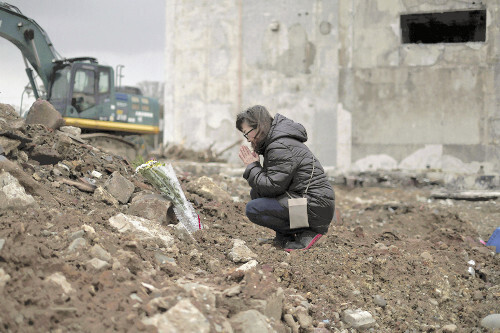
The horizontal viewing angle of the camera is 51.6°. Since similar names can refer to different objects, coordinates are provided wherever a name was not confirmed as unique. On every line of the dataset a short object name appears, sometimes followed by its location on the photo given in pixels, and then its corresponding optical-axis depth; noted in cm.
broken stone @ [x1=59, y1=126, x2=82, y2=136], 574
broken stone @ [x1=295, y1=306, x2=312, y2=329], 315
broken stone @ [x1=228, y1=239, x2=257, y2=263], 379
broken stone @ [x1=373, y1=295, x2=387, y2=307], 375
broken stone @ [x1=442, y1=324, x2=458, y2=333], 355
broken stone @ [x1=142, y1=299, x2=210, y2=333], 239
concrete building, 1158
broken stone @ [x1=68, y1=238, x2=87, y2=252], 299
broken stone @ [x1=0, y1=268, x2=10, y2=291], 246
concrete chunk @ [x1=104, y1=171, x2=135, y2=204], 459
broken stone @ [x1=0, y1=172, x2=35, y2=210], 344
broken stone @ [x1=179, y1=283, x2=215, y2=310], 270
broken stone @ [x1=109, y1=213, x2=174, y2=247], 365
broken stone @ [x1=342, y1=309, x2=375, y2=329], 338
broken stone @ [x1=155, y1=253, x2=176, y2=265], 332
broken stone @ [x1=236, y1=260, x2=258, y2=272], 329
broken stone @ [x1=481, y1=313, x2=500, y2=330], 365
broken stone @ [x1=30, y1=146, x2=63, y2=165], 475
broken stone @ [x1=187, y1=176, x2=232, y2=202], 560
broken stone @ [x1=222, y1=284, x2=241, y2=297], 290
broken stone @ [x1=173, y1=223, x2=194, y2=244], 404
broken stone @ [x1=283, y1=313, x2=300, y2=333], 307
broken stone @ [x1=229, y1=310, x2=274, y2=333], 267
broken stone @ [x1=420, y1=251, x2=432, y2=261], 482
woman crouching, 407
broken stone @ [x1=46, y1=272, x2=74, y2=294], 256
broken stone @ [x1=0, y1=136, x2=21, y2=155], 436
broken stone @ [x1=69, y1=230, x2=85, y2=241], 314
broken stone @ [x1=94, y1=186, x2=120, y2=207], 442
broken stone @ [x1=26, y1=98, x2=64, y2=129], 551
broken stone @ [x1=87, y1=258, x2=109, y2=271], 280
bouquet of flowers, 444
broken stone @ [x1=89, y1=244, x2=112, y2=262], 295
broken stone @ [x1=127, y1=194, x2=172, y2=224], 420
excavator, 1106
